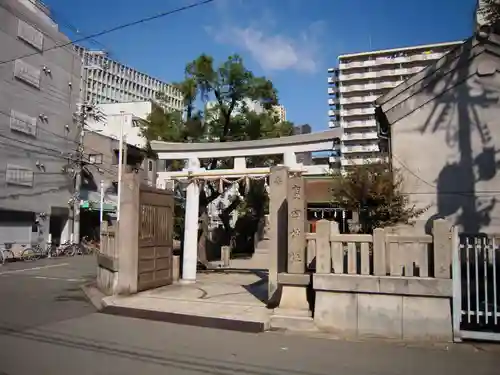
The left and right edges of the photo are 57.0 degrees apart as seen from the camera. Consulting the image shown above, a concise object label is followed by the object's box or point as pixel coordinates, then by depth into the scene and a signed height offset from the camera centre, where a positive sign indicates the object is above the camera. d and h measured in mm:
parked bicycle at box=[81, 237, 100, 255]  31809 -2067
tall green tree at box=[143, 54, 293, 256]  25000 +6038
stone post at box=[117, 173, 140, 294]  11359 -429
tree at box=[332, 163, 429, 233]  10953 +550
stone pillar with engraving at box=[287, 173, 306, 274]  8836 -267
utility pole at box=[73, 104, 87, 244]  33406 +2637
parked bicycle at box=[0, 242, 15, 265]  24438 -2002
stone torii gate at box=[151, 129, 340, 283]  13375 +1971
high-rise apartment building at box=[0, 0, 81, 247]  27172 +6001
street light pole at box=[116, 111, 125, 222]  31347 +4172
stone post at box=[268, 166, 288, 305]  10164 -134
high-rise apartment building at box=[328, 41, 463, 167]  79875 +25443
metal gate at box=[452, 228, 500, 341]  7262 -1302
